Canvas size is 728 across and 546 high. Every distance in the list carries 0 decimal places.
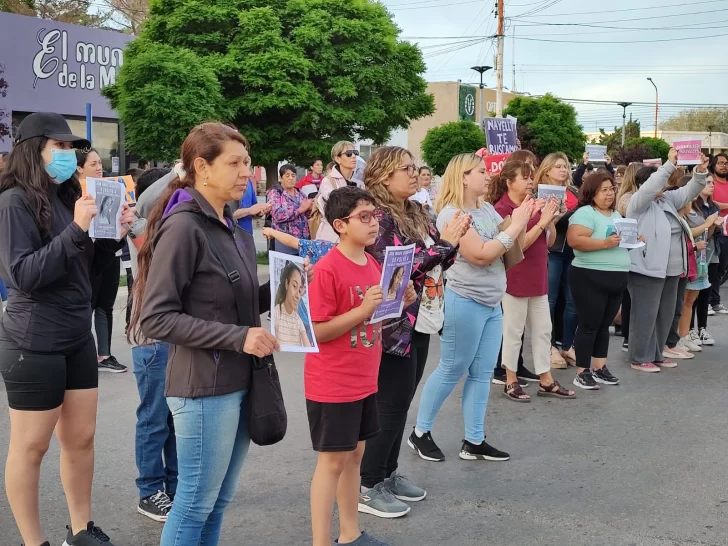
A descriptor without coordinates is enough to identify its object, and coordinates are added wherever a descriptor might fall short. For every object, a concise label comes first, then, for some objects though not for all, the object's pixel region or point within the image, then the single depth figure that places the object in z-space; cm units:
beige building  6308
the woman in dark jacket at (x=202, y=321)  284
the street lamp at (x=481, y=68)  3909
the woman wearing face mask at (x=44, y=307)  345
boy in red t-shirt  365
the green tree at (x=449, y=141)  3112
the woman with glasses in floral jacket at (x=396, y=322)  445
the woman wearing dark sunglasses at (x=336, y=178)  491
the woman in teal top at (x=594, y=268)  719
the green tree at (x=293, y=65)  1880
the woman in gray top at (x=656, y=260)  787
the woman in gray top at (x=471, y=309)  529
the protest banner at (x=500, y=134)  1084
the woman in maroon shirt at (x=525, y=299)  665
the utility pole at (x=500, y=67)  2947
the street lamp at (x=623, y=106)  6066
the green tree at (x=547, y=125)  3153
